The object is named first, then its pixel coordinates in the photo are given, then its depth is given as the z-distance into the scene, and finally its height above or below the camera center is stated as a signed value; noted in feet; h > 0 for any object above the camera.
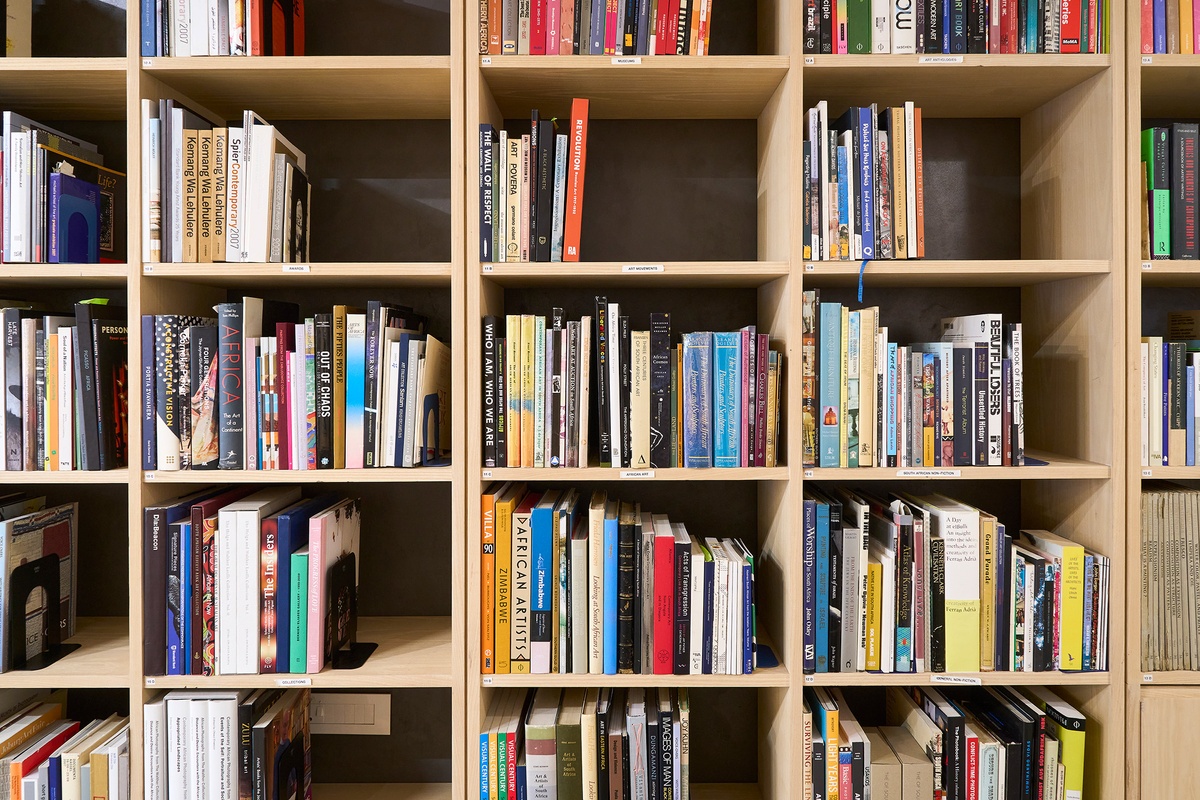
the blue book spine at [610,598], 5.09 -1.36
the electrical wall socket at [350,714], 6.36 -2.70
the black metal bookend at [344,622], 5.29 -1.63
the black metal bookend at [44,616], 5.21 -1.53
